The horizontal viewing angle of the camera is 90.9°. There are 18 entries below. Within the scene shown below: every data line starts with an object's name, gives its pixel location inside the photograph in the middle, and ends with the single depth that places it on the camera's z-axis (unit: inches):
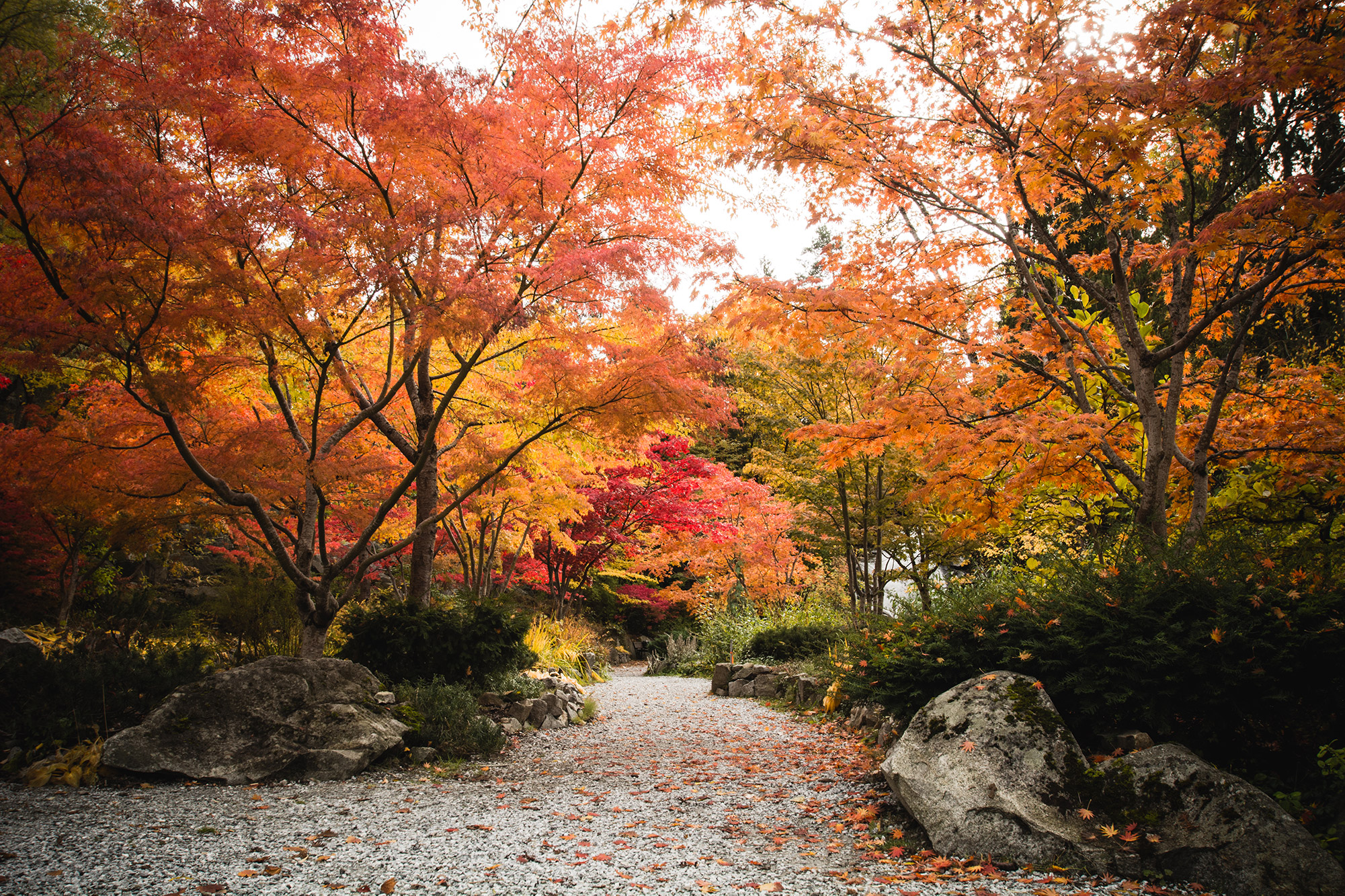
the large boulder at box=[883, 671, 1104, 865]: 125.0
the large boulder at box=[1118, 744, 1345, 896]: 107.3
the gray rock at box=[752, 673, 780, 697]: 376.8
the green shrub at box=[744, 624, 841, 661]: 414.0
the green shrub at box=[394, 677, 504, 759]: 219.9
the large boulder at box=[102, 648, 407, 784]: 179.2
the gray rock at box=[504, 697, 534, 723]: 273.7
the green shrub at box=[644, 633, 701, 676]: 556.1
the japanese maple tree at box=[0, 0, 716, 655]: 175.2
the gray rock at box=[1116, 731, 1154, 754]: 136.5
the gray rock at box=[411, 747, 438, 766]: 209.3
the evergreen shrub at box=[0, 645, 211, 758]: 183.2
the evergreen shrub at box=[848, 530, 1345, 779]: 124.9
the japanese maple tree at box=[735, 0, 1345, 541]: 145.6
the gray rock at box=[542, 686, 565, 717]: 289.4
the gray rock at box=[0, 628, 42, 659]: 197.0
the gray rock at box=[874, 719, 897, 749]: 201.7
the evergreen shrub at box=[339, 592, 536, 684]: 260.2
